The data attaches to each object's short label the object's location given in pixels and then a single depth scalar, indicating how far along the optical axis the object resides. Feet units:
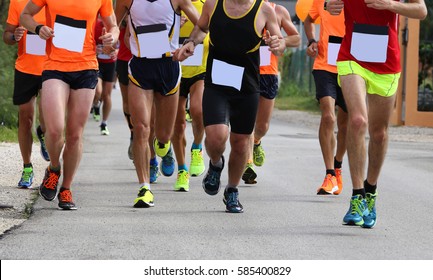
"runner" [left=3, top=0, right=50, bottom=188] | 40.83
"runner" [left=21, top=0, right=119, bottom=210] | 35.40
